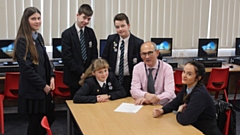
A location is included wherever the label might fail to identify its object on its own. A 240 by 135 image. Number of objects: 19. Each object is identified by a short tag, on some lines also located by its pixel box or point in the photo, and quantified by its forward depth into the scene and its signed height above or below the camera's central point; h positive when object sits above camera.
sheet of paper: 2.68 -0.58
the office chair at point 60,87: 4.38 -0.67
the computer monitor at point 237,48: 5.66 -0.13
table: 2.20 -0.61
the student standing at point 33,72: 2.81 -0.30
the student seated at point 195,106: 2.38 -0.50
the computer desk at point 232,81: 5.77 -0.73
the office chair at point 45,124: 2.00 -0.55
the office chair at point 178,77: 4.68 -0.54
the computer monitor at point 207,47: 5.47 -0.12
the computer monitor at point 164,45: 5.26 -0.09
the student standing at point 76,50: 3.44 -0.12
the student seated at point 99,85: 2.91 -0.44
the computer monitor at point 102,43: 4.92 -0.06
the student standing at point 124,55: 3.38 -0.16
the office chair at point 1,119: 3.78 -0.97
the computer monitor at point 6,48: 4.50 -0.14
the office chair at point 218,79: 4.84 -0.59
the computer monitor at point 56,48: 4.72 -0.14
